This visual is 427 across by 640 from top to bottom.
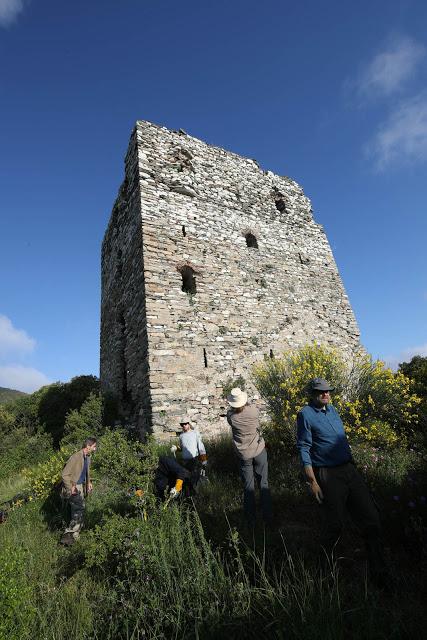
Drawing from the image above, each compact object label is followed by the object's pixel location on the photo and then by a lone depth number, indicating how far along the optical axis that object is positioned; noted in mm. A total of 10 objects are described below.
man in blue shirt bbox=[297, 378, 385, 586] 2578
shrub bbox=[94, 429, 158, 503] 3960
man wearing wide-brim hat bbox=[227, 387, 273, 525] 3635
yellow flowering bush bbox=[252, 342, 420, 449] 5734
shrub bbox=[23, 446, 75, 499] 5941
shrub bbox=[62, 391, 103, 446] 8172
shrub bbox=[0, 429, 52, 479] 10273
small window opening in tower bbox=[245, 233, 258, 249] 10180
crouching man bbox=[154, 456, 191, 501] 4020
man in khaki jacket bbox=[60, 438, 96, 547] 4258
